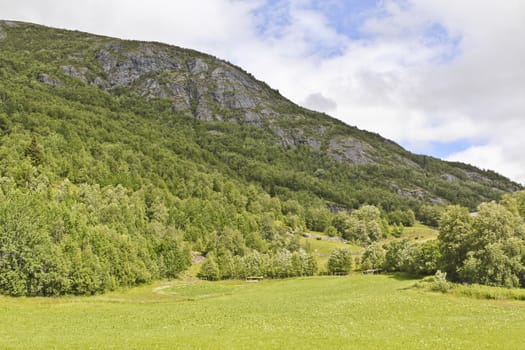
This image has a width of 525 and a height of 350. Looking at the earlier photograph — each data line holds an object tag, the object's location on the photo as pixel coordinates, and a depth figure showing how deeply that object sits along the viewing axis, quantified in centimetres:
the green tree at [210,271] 13212
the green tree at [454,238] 8881
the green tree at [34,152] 17538
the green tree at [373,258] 13150
